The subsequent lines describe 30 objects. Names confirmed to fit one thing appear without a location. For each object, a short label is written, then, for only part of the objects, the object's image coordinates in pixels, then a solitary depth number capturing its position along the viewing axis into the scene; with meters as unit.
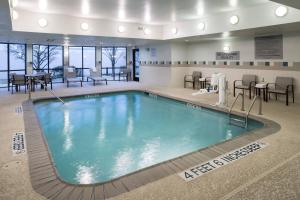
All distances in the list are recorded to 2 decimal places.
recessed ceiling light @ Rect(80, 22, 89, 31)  7.19
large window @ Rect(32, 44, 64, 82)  11.97
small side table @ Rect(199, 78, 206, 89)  8.83
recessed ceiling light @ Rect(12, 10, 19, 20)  5.91
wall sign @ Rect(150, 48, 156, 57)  11.21
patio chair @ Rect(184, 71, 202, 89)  9.71
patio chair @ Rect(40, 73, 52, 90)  9.12
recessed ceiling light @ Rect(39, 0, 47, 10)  5.34
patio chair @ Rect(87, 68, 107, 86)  11.40
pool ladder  4.94
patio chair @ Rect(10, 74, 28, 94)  8.63
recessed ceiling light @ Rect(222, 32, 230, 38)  6.88
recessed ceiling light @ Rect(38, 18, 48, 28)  6.53
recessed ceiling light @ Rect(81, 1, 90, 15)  5.50
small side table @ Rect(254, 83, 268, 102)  6.70
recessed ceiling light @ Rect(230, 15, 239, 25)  6.12
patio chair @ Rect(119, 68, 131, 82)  13.50
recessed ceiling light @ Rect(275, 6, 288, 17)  5.11
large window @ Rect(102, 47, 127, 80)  14.18
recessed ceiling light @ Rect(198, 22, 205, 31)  7.16
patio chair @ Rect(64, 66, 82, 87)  10.79
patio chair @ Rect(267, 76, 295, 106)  6.38
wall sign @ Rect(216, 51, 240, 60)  8.16
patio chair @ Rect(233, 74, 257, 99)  7.24
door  13.40
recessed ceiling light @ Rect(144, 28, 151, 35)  8.43
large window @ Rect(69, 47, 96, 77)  12.95
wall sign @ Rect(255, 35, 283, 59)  6.90
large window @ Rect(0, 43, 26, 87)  10.73
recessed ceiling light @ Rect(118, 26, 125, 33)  7.89
